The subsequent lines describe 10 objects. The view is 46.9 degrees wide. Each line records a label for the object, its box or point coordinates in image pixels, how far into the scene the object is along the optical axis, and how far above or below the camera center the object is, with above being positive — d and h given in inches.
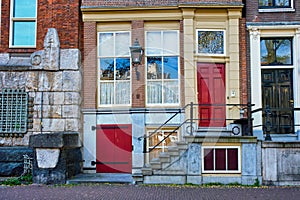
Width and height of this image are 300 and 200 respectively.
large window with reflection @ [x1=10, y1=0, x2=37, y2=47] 500.1 +128.2
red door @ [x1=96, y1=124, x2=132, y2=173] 480.1 -52.3
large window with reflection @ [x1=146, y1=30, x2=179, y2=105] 488.1 +62.7
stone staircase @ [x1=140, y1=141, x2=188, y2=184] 400.2 -67.3
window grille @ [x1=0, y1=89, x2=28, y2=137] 463.2 -2.4
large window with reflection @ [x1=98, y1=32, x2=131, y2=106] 493.7 +61.5
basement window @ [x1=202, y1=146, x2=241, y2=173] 400.8 -55.7
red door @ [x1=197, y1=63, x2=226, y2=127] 481.1 +26.7
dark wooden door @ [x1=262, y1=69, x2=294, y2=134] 483.2 +23.0
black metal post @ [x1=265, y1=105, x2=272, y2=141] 394.0 -21.0
